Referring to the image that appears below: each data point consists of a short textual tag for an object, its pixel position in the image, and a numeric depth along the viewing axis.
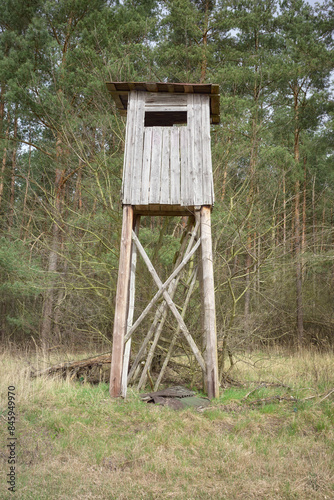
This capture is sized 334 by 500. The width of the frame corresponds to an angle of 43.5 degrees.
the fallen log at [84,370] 7.76
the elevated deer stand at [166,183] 6.91
